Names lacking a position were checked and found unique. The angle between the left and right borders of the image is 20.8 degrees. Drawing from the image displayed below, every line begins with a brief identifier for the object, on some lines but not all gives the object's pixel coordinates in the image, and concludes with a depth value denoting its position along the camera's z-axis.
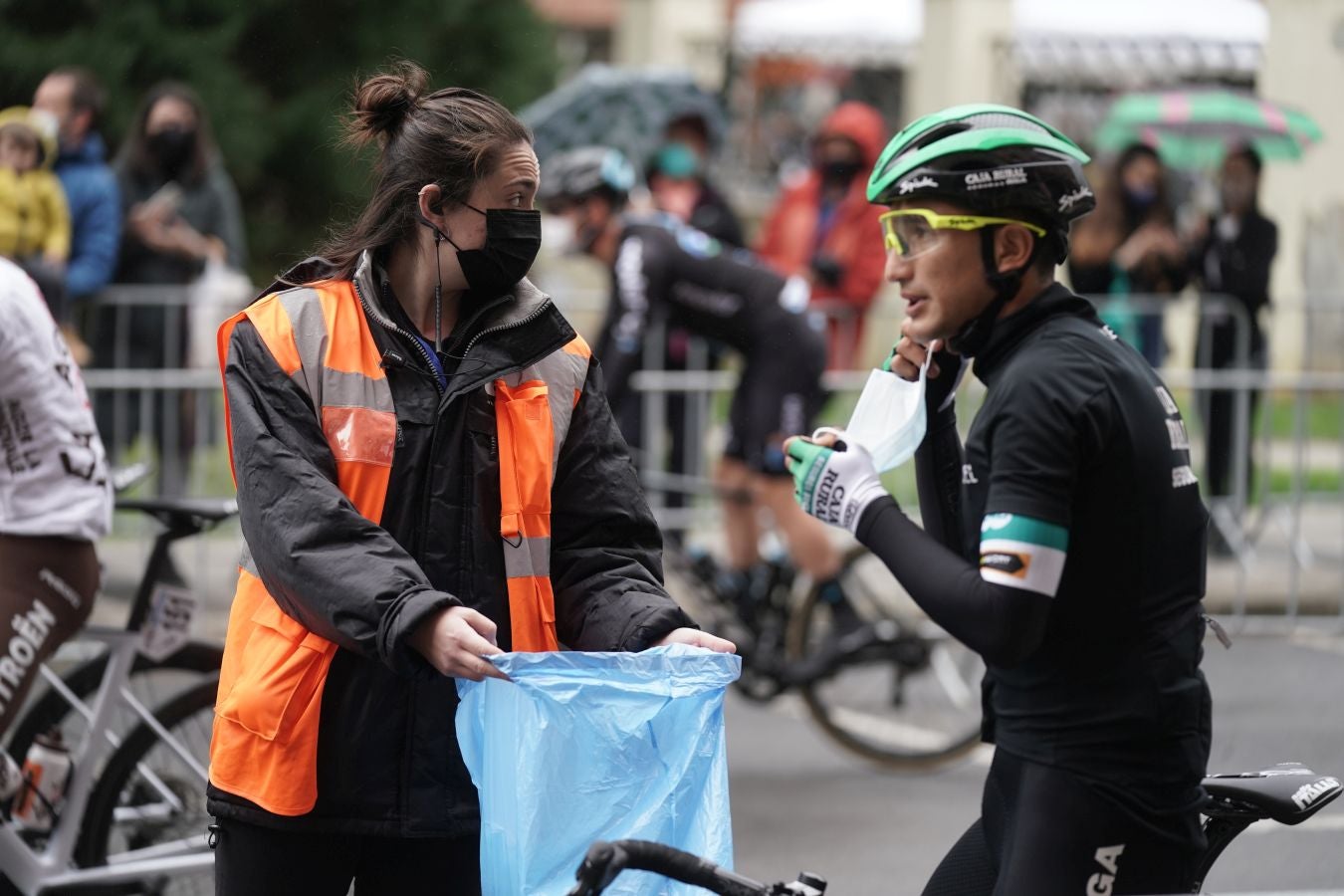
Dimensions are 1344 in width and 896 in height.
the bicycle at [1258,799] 5.79
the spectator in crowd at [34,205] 16.26
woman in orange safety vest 5.45
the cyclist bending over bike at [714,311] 13.72
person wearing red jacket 19.06
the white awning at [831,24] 40.26
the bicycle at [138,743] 8.47
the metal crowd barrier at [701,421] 16.82
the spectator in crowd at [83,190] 17.32
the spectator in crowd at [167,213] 17.60
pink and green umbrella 23.74
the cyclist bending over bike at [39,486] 7.97
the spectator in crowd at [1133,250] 20.77
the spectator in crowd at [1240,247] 21.17
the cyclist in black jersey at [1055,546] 5.29
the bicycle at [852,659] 13.05
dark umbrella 25.08
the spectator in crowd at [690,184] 20.27
